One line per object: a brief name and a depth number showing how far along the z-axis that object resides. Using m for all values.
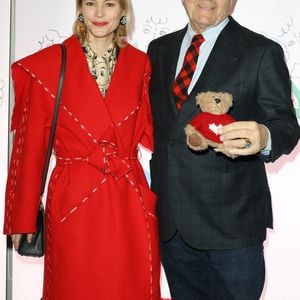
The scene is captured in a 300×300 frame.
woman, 1.56
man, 1.51
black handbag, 1.62
